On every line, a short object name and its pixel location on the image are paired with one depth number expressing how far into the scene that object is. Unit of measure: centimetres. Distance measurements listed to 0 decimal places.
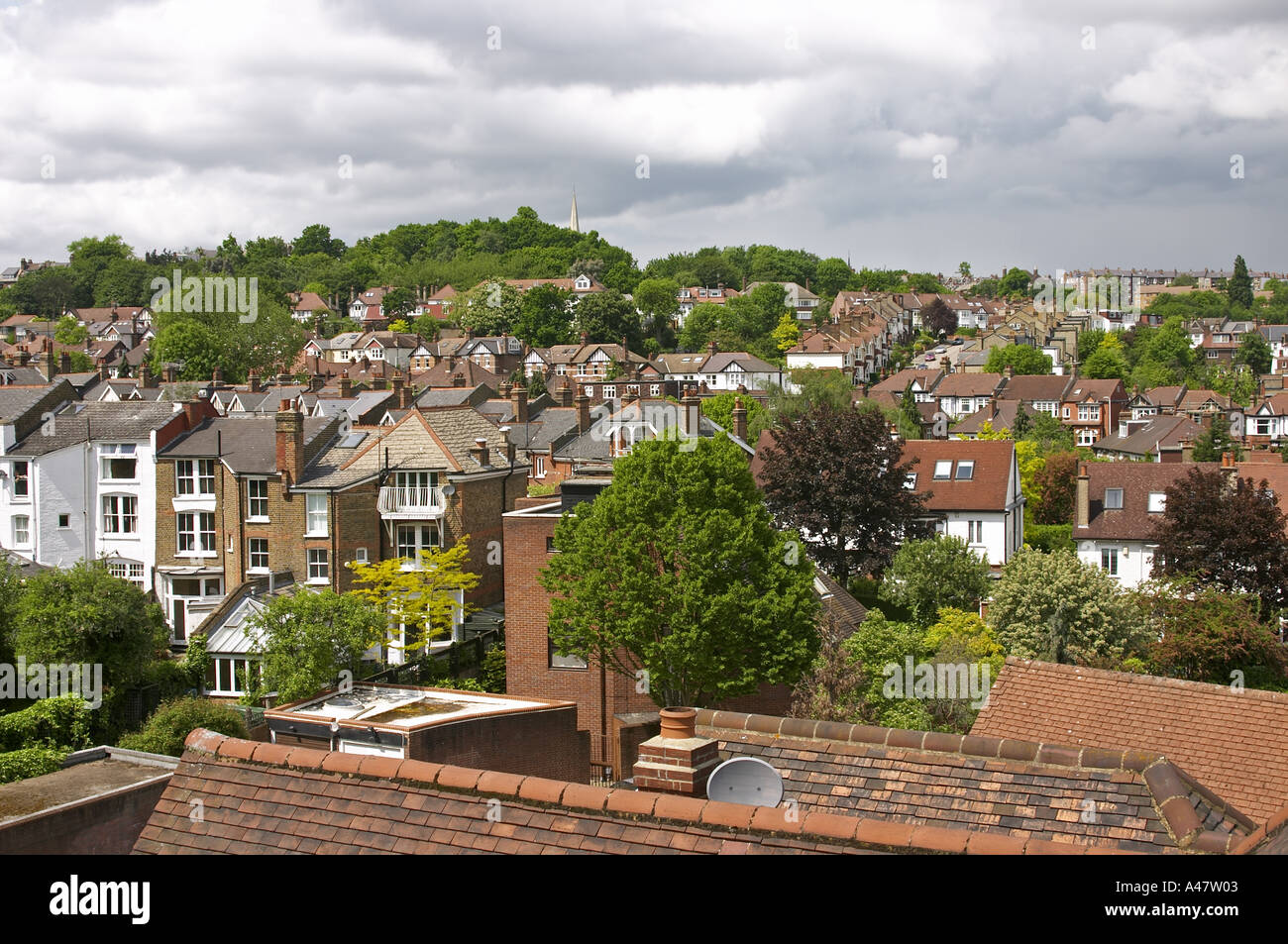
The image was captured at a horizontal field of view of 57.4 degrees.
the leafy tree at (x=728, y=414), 8162
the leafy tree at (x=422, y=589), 3794
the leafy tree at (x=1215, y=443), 7588
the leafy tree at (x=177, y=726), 2823
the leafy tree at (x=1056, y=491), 6756
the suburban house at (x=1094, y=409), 11362
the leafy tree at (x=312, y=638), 3291
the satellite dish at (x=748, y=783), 1085
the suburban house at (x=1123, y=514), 5288
